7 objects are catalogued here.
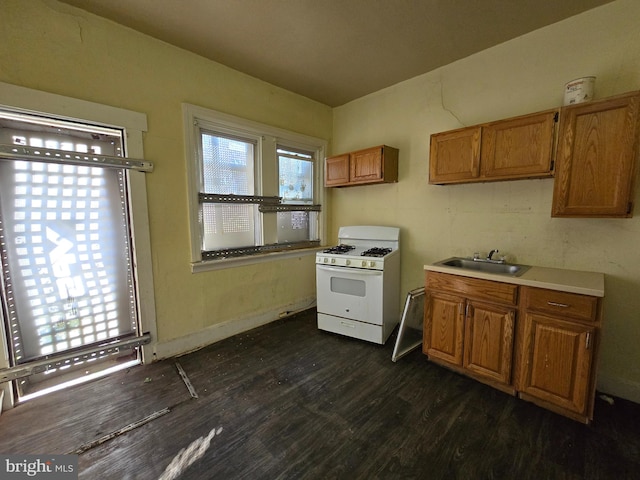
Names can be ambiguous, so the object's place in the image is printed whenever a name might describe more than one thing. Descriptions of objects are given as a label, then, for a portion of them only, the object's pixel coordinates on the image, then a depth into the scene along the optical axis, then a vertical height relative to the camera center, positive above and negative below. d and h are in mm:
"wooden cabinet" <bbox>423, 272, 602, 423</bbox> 1617 -880
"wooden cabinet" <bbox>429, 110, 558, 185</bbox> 1887 +497
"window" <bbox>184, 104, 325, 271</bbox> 2582 +291
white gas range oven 2607 -786
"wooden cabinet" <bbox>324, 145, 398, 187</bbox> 2881 +537
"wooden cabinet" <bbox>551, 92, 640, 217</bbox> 1598 +349
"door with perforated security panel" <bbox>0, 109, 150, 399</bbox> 1853 -260
